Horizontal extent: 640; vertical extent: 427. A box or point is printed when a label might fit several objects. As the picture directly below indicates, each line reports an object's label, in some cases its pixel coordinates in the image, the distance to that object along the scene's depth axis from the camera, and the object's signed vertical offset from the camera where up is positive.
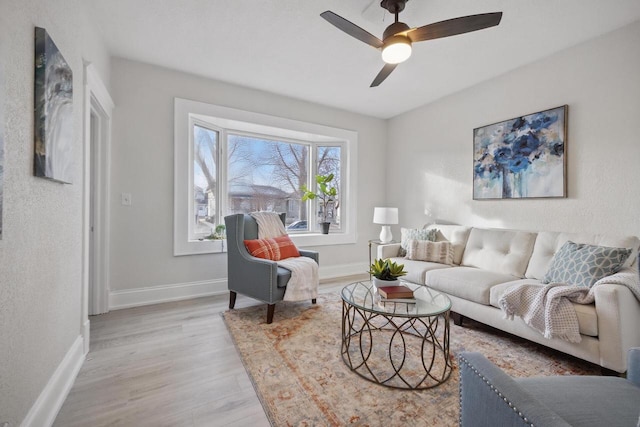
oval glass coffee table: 1.70 -0.99
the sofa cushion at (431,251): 3.17 -0.44
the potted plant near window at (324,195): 4.27 +0.27
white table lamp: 4.06 -0.09
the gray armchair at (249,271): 2.56 -0.54
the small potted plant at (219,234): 3.55 -0.27
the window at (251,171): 3.26 +0.58
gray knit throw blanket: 1.80 -0.60
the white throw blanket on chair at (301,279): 2.67 -0.64
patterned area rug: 1.43 -1.00
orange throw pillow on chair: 2.87 -0.37
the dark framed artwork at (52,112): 1.29 +0.51
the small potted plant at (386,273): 2.02 -0.43
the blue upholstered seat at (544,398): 0.73 -0.58
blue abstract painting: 2.74 +0.58
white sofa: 1.71 -0.57
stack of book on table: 1.84 -0.53
